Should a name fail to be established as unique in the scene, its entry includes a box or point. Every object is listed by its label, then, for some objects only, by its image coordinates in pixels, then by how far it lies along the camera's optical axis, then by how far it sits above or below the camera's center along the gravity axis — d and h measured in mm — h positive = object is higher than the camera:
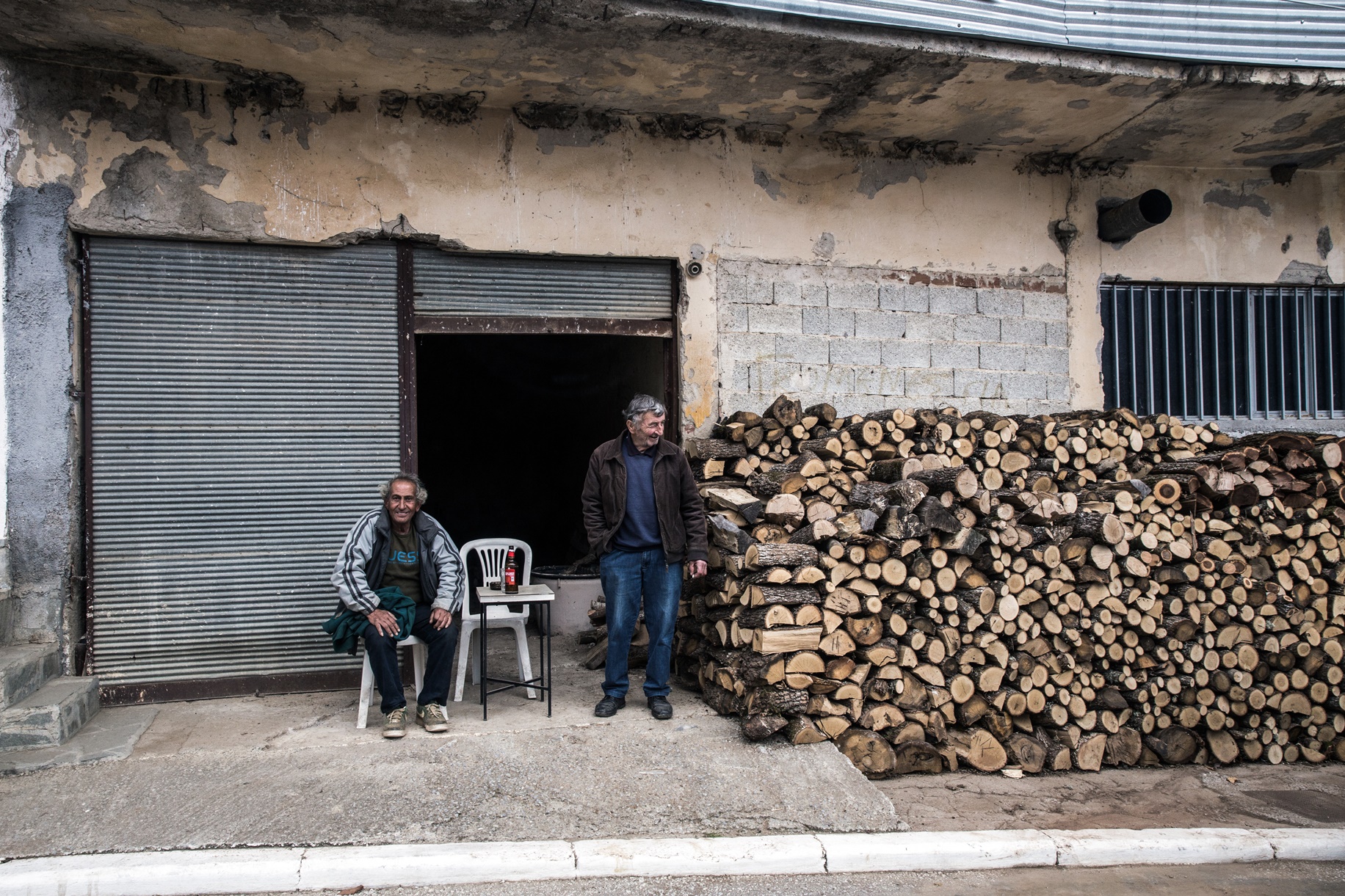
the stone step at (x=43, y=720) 4855 -1334
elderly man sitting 5207 -659
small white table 5504 -802
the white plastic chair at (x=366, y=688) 5312 -1274
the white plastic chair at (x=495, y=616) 5918 -953
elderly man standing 5609 -405
